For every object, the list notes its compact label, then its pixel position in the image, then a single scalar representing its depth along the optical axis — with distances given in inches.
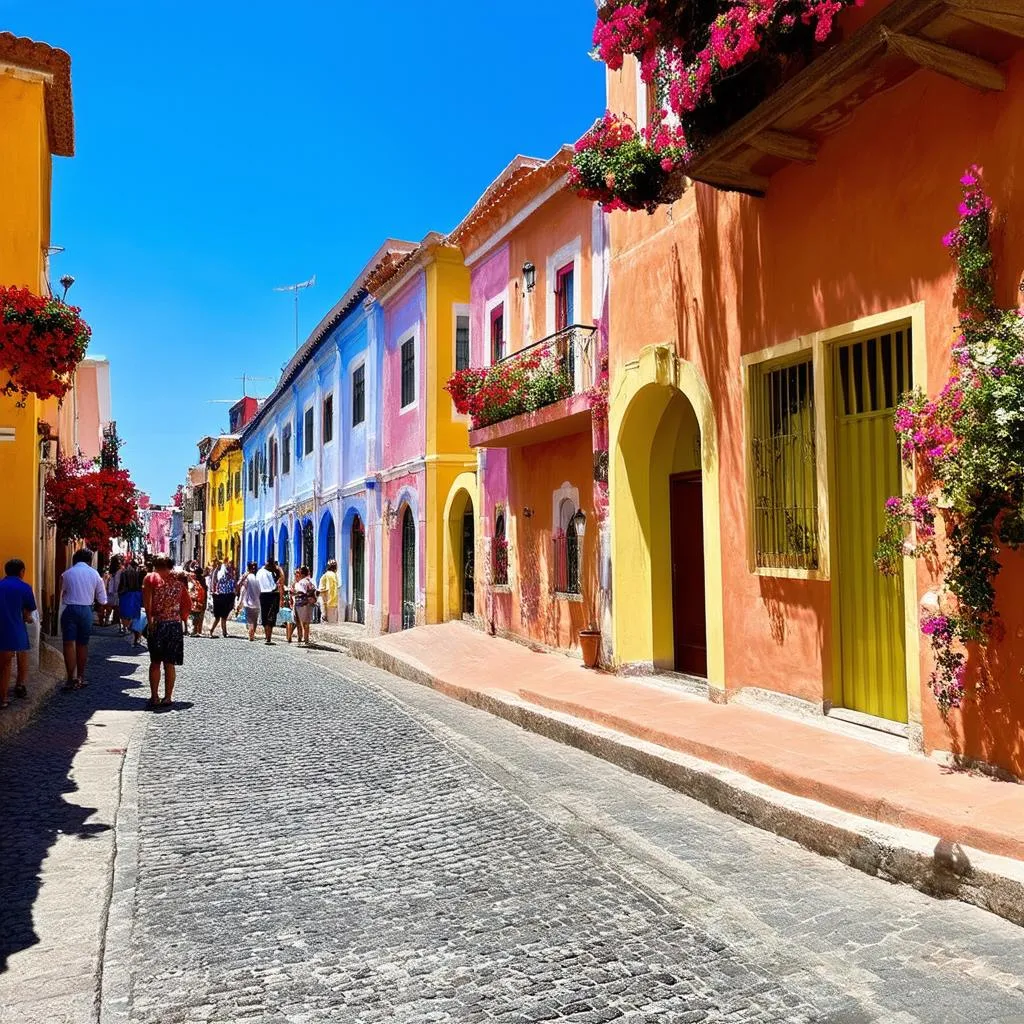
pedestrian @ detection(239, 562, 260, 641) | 818.2
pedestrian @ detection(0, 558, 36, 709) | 380.5
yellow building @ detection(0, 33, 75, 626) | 448.1
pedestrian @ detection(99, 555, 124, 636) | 894.4
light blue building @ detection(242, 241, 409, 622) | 924.6
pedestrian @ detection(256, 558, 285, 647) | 797.9
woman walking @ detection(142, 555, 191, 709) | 419.8
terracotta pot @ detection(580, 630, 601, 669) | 475.5
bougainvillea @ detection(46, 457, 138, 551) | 572.4
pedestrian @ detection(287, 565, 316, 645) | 775.7
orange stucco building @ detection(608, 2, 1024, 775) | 239.6
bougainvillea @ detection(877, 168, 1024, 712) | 215.3
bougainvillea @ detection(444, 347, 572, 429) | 528.7
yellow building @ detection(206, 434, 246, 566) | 1797.5
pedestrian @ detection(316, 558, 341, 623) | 874.8
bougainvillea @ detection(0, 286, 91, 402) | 360.5
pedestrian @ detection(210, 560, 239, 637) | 839.7
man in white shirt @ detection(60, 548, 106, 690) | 459.8
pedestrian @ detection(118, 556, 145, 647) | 789.9
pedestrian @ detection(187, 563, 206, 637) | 837.2
